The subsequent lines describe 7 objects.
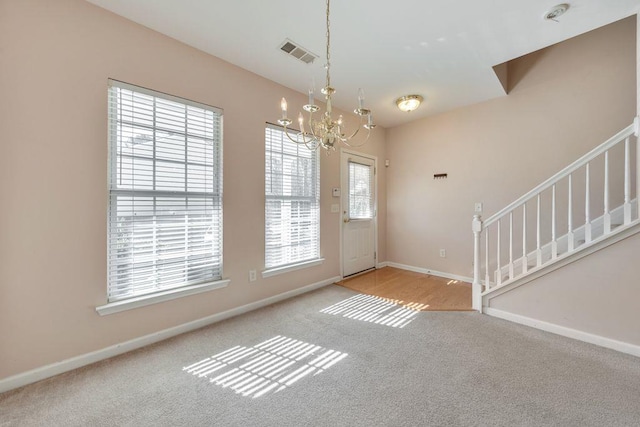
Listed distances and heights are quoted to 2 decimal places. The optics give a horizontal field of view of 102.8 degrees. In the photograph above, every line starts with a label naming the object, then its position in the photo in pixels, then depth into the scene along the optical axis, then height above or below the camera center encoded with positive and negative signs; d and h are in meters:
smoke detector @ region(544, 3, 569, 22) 1.99 +1.62
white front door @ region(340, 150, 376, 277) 4.12 +0.00
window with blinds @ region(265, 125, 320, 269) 3.12 +0.15
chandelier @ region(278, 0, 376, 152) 1.72 +0.65
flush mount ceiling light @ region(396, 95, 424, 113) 3.50 +1.54
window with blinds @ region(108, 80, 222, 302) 2.09 +0.18
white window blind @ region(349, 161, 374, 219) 4.27 +0.38
